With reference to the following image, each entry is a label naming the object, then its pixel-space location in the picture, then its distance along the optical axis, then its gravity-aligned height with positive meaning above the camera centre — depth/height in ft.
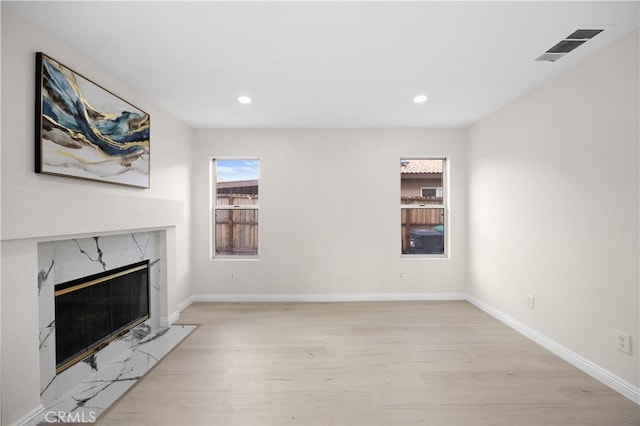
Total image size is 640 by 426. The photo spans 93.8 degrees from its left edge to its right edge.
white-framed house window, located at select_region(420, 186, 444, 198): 14.69 +1.15
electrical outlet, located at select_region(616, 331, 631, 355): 6.82 -3.00
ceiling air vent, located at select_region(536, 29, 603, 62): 6.71 +4.04
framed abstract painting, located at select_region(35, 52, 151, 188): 6.29 +2.13
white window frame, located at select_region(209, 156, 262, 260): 14.29 +0.29
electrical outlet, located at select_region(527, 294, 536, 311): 9.90 -2.94
